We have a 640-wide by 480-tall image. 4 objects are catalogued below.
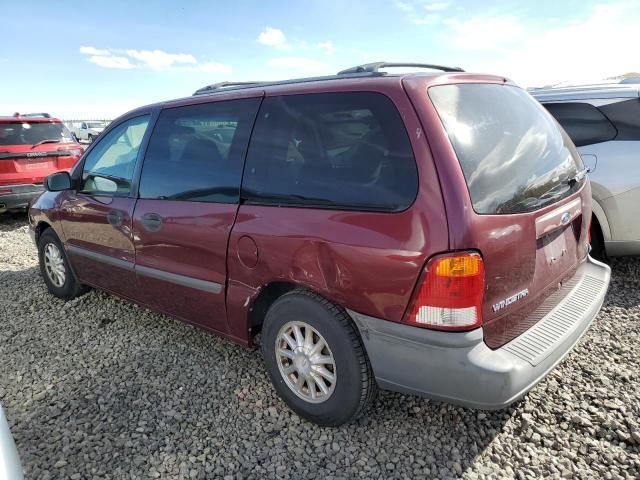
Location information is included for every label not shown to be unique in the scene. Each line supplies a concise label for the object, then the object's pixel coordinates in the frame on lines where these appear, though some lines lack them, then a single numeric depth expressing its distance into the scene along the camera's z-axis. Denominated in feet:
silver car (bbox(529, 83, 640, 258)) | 12.74
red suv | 24.00
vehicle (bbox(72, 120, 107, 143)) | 95.25
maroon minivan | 6.30
